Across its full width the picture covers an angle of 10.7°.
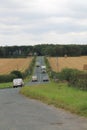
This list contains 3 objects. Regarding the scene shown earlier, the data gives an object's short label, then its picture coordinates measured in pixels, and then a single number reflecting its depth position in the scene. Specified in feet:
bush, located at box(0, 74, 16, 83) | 366.84
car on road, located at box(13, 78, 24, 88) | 258.33
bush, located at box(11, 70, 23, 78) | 381.19
